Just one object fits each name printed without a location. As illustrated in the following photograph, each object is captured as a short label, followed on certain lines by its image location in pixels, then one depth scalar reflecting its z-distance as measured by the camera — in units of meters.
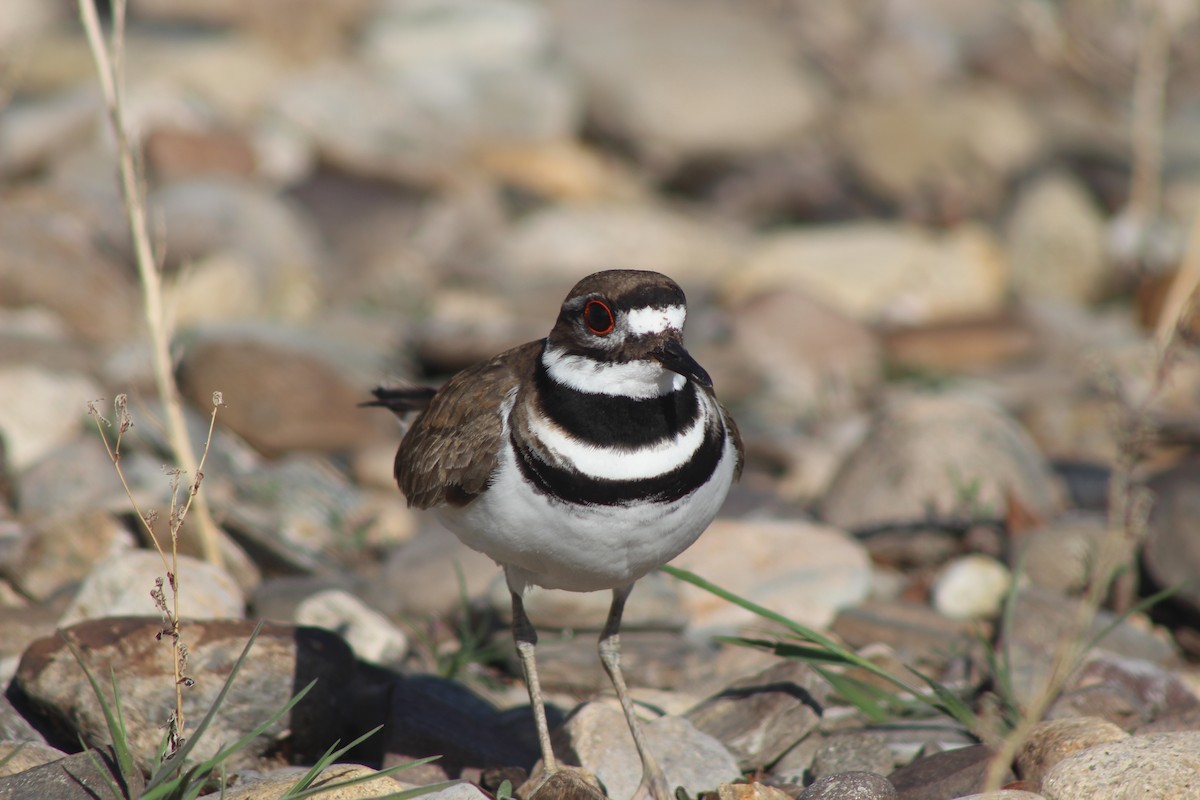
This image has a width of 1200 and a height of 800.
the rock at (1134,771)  7.87
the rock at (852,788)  8.05
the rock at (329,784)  7.84
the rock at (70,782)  7.79
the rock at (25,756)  8.16
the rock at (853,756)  9.09
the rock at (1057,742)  8.62
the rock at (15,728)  9.04
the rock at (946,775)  8.51
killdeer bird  8.05
